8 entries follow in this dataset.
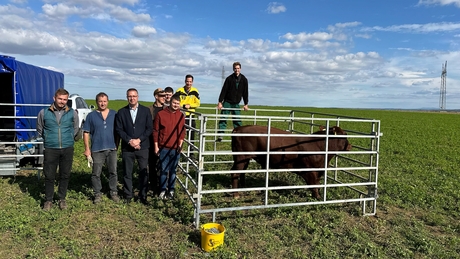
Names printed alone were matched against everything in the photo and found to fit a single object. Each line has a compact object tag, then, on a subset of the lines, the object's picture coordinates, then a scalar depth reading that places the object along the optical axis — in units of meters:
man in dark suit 5.57
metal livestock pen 4.73
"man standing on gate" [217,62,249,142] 8.62
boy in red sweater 5.61
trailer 7.08
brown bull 6.13
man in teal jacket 5.30
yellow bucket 4.07
